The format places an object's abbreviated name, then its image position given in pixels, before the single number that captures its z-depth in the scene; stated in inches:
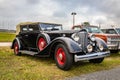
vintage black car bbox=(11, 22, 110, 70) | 122.4
